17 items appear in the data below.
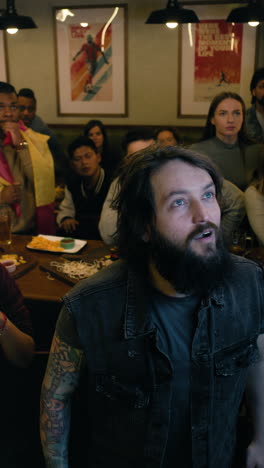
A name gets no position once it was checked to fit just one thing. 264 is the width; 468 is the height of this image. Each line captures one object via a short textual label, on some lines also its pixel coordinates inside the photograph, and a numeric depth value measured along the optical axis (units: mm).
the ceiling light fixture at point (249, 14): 3586
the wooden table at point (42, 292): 2141
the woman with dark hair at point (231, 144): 3242
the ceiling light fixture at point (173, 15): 3693
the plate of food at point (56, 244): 2629
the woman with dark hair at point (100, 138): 4684
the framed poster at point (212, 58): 4992
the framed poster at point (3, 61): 5684
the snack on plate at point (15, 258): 2477
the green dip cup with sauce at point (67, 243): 2633
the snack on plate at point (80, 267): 2291
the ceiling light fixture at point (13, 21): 3822
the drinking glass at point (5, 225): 2594
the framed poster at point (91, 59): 5320
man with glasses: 3135
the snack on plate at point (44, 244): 2647
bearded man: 1203
